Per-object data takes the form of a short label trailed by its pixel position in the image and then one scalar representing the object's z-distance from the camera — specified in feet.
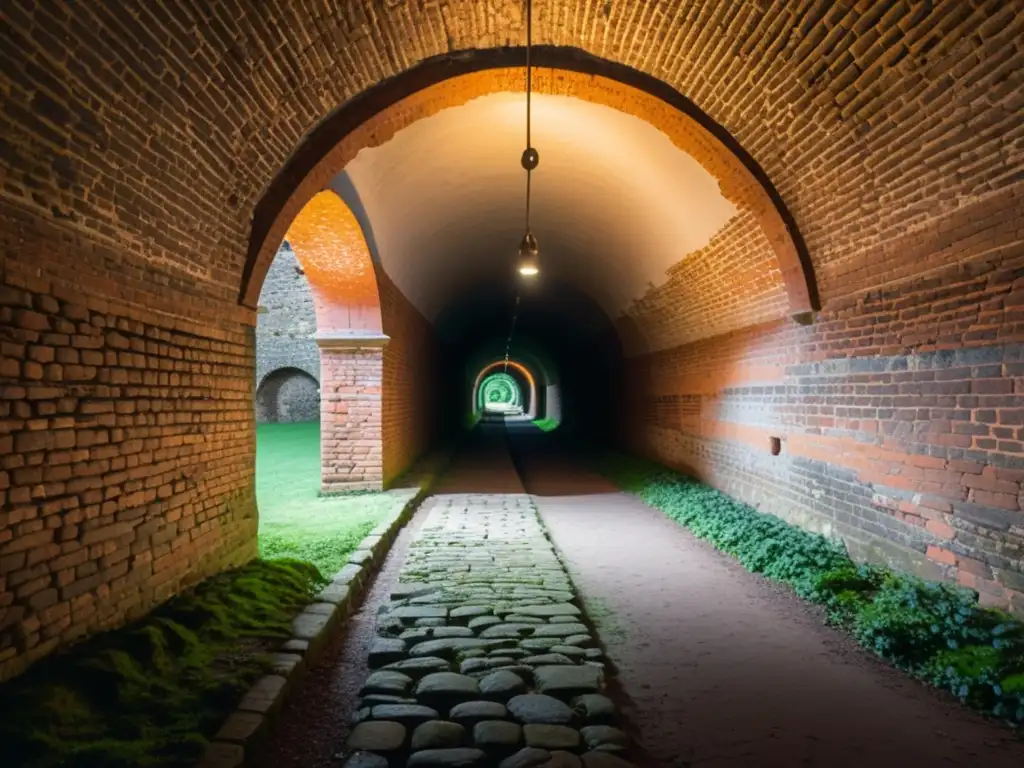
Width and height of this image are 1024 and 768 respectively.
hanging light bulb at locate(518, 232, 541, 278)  23.27
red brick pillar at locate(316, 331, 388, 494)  33.14
